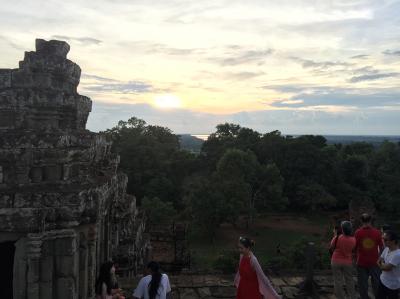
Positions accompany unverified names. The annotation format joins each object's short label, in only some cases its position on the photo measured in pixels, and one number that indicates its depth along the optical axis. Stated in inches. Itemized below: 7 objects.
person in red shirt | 290.4
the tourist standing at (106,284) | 229.1
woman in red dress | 248.8
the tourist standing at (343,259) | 288.7
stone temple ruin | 233.9
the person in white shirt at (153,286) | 231.5
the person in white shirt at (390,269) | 250.8
